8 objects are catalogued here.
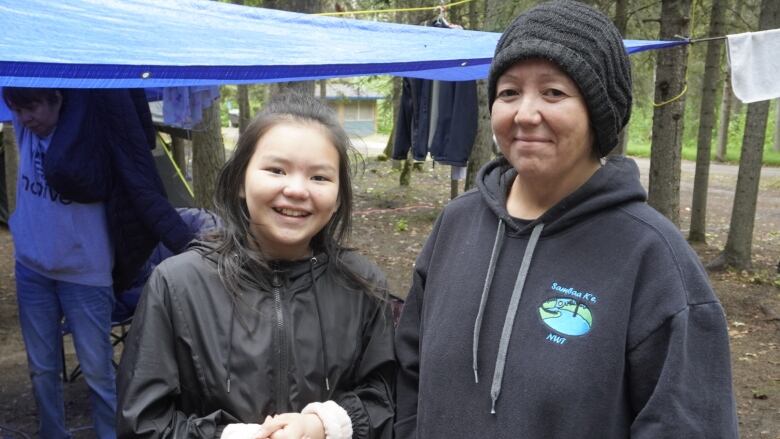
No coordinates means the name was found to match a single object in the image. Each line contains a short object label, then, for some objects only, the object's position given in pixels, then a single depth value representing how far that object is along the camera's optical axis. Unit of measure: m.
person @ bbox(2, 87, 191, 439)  2.87
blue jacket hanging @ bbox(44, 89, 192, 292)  2.85
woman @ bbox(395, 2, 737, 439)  1.17
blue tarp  2.26
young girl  1.46
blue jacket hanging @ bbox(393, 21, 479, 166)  6.56
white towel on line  4.85
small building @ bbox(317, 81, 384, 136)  43.00
